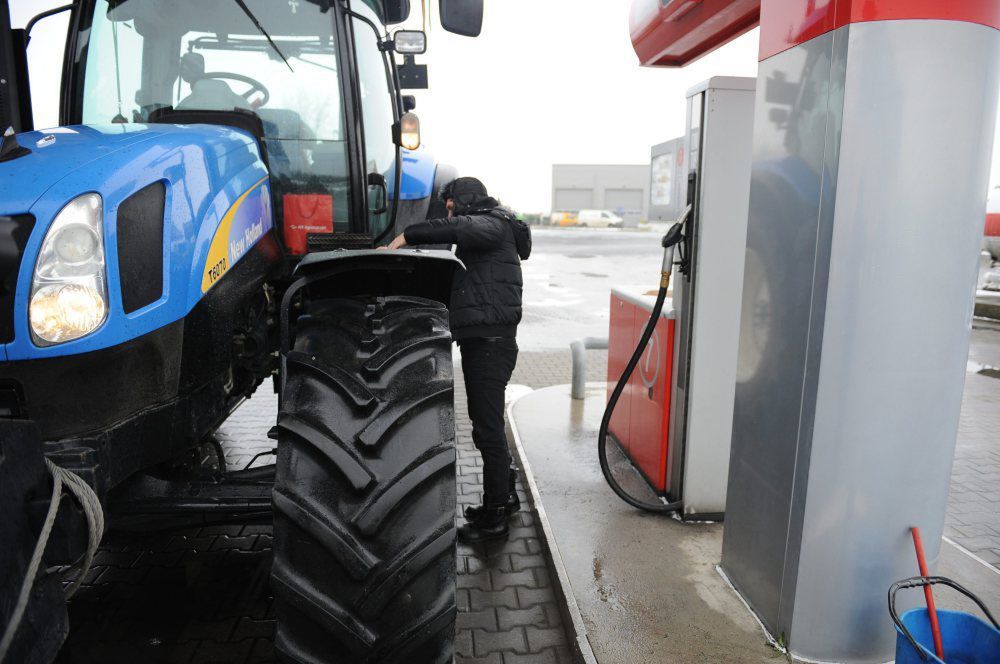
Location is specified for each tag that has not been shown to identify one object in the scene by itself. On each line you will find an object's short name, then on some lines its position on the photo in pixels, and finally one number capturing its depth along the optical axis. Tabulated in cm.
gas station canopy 222
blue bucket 220
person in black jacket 361
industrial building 7769
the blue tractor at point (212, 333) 177
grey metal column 228
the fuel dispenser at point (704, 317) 352
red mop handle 223
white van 5044
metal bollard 597
